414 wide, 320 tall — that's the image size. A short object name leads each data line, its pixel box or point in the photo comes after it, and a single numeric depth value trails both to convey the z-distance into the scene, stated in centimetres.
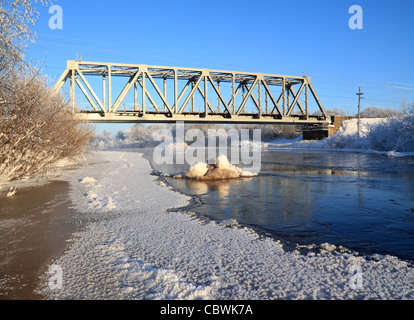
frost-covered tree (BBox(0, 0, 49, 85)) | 647
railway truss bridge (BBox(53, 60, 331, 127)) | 3444
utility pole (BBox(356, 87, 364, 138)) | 4563
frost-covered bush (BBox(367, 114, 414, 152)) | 3381
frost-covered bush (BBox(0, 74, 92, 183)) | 763
